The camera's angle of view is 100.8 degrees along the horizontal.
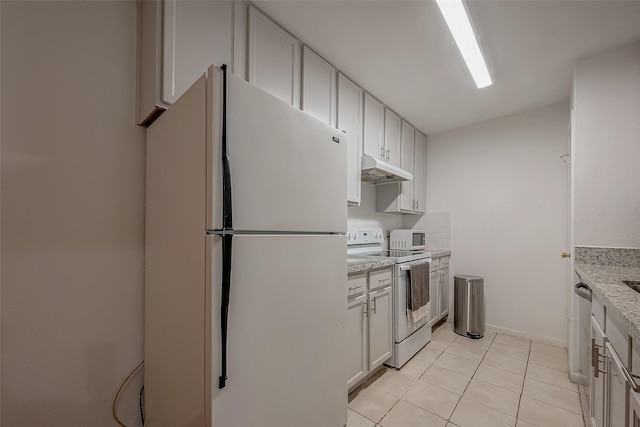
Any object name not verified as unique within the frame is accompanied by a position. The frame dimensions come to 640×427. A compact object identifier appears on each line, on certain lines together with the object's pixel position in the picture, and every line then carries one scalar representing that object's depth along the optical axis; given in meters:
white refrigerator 0.88
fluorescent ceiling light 1.50
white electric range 2.21
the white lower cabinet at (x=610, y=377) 0.85
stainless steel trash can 2.93
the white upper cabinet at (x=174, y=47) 1.22
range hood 2.44
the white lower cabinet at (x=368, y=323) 1.78
